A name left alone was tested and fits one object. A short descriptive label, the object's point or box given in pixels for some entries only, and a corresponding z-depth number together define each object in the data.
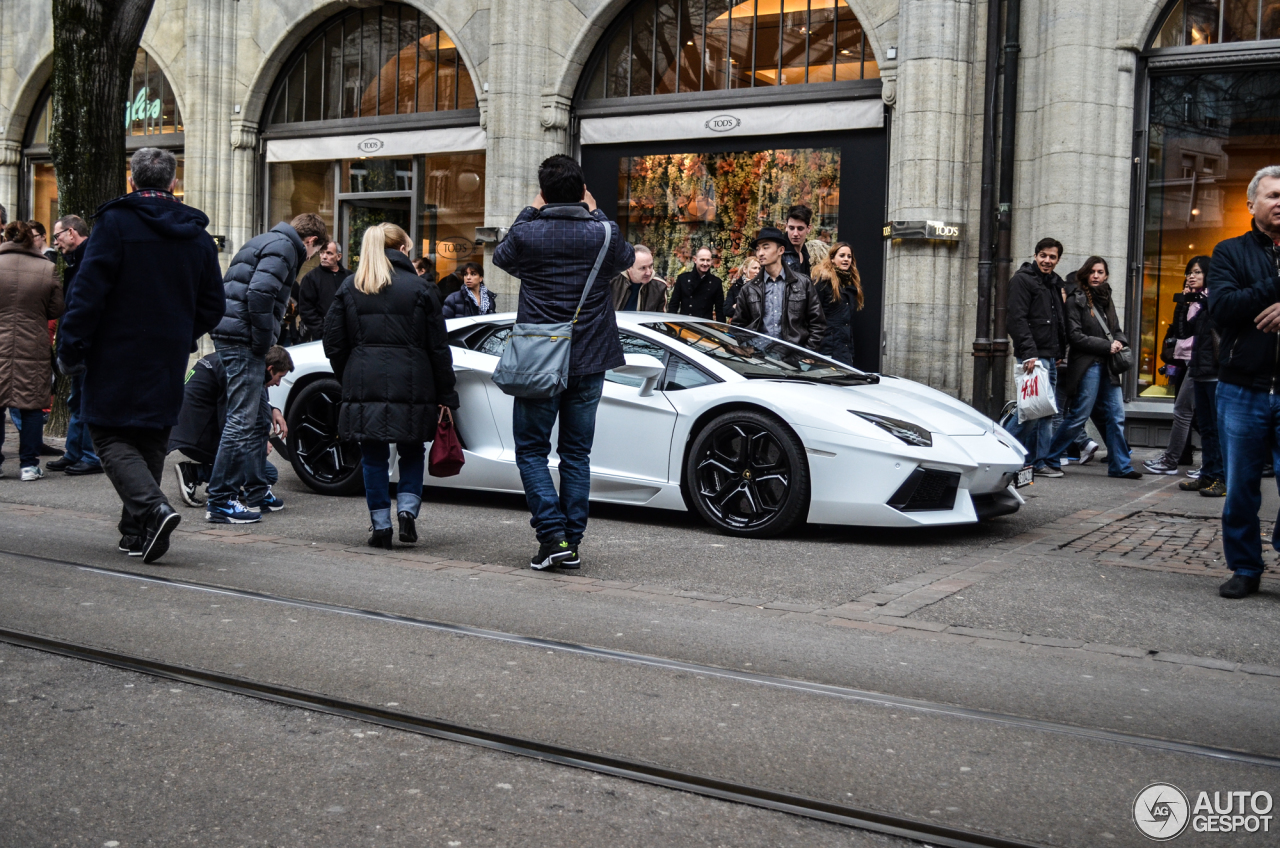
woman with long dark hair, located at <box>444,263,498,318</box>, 13.18
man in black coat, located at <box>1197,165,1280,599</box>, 6.05
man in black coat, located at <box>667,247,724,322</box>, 13.61
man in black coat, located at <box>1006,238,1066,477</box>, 11.26
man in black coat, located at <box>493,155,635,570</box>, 6.61
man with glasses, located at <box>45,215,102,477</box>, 10.38
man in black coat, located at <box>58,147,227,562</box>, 6.59
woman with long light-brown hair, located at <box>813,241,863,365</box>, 11.59
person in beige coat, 10.12
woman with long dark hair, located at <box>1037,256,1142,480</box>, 11.38
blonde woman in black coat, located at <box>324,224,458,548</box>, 7.18
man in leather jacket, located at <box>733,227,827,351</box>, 11.15
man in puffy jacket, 8.14
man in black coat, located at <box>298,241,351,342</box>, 12.06
